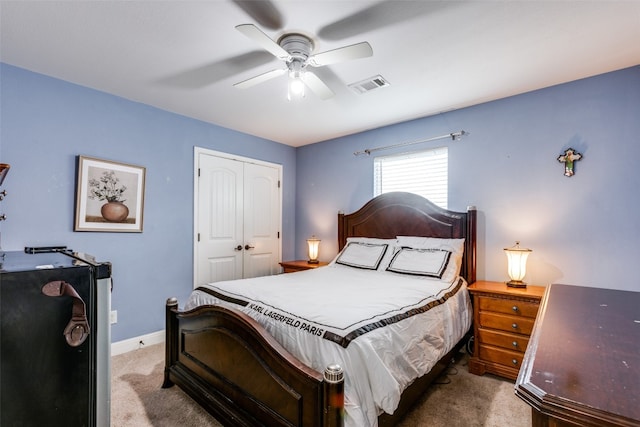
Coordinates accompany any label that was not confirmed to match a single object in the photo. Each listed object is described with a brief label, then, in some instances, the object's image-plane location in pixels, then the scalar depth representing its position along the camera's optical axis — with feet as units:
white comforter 4.61
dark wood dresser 2.12
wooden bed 4.50
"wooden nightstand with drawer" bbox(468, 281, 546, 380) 7.88
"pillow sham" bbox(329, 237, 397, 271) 10.43
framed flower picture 8.96
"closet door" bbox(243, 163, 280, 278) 13.56
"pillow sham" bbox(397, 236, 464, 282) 9.18
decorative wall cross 8.48
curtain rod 10.61
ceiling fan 5.68
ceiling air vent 8.50
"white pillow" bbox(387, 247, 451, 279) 9.23
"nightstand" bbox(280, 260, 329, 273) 12.82
